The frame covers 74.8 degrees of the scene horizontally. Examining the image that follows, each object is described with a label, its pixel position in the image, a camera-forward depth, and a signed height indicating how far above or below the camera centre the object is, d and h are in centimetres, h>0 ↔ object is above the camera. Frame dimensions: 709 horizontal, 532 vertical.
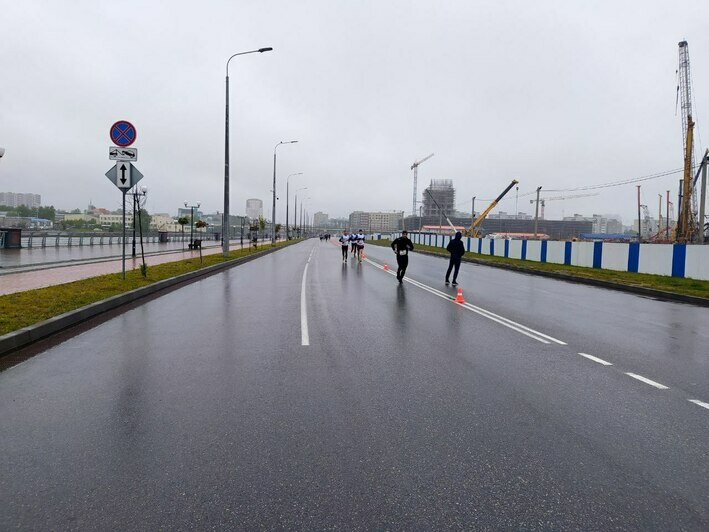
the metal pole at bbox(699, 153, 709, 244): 3091 +327
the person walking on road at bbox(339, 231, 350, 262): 2525 -33
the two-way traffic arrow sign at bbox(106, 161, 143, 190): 1241 +153
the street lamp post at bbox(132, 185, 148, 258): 2067 +144
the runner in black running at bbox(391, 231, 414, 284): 1501 -43
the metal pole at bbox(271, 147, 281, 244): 4972 +403
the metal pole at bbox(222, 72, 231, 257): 2505 +313
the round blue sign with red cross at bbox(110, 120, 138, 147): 1233 +265
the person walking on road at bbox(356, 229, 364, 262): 2650 -33
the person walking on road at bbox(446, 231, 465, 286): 1462 -37
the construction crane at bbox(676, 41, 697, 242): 5710 +517
